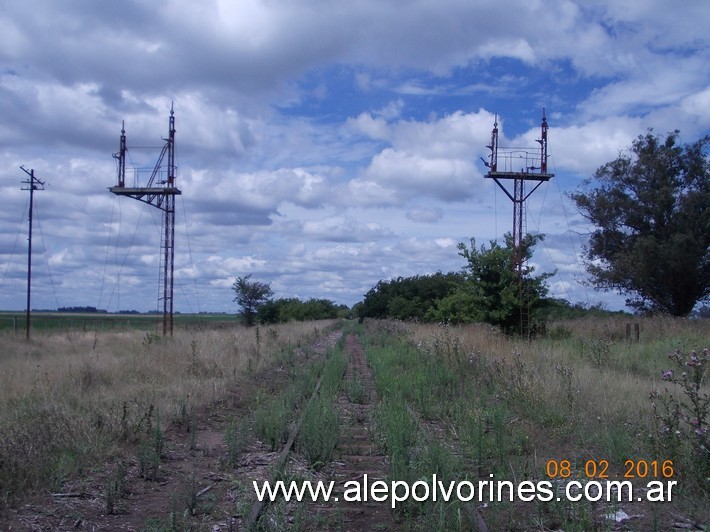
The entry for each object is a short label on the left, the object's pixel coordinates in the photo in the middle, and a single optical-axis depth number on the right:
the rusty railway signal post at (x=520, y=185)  26.11
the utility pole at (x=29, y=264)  35.66
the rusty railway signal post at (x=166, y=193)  33.72
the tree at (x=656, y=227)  36.59
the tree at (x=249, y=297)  74.12
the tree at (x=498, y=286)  26.50
